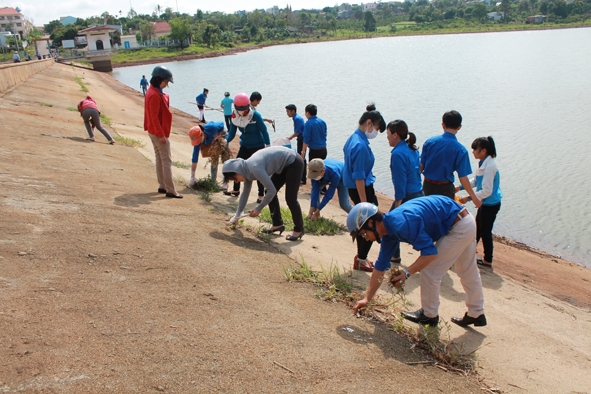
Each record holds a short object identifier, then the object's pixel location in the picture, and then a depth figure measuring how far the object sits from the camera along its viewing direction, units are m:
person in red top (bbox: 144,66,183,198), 7.08
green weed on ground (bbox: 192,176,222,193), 8.72
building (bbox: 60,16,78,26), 171.55
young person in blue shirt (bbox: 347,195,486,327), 3.87
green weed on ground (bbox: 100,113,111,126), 15.93
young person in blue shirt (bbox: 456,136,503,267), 6.29
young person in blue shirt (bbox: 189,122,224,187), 8.54
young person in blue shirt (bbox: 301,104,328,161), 9.61
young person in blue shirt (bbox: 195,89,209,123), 22.26
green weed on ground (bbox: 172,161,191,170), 11.03
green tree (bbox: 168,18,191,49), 93.00
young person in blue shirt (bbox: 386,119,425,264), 5.64
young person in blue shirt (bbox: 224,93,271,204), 7.77
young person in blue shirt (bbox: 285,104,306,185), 10.44
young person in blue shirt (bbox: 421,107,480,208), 5.82
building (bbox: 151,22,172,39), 114.63
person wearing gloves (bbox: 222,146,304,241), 5.83
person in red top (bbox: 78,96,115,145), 11.52
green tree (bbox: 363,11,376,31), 134.66
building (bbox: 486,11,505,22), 119.34
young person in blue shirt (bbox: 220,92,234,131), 17.42
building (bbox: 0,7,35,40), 148.46
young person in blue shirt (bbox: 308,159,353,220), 6.63
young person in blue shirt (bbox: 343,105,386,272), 5.87
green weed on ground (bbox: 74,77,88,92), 28.69
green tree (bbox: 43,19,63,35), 137.30
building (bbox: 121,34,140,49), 97.87
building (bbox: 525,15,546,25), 105.75
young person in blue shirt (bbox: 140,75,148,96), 34.10
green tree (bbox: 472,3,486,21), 118.46
